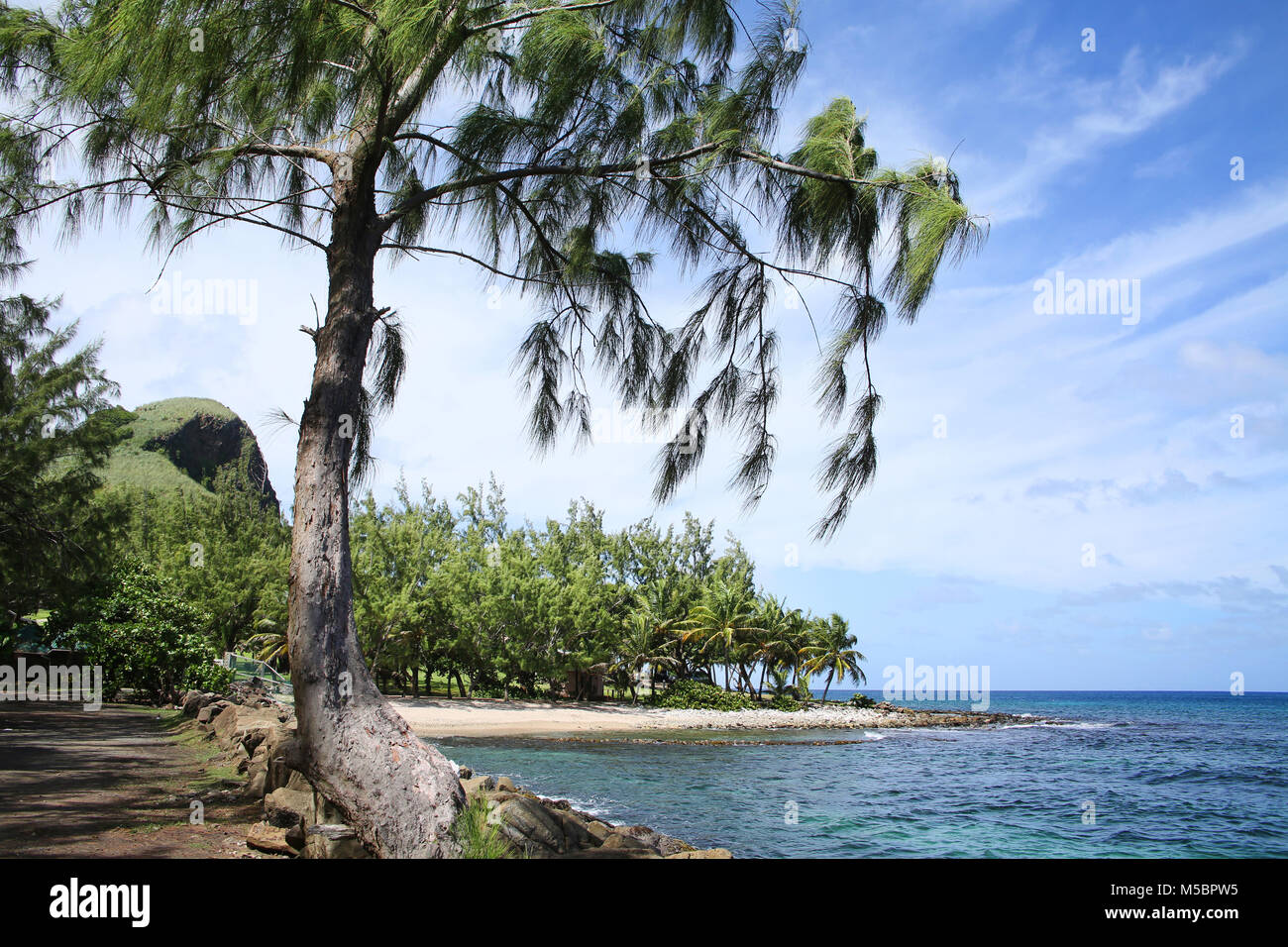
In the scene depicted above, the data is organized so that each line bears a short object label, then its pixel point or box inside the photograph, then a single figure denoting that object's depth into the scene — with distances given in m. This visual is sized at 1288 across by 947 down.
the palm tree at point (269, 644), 31.17
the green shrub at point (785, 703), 43.88
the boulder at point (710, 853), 7.27
